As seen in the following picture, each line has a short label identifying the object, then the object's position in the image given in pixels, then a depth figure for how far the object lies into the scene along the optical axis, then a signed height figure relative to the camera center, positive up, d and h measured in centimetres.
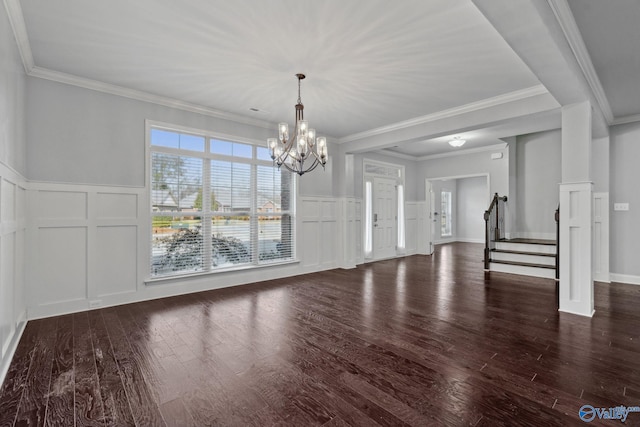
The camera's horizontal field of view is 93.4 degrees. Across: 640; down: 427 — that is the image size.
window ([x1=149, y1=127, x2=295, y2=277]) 429 +11
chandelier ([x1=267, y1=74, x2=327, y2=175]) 342 +82
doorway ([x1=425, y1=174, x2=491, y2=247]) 1110 +12
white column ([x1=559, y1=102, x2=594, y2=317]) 347 -1
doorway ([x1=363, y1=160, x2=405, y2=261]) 737 +6
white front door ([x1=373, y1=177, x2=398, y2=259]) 755 -14
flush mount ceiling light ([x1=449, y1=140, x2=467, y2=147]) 631 +149
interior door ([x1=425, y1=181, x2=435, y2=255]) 850 -29
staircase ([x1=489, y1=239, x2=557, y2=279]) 538 -86
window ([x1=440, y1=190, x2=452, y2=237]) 1133 -7
